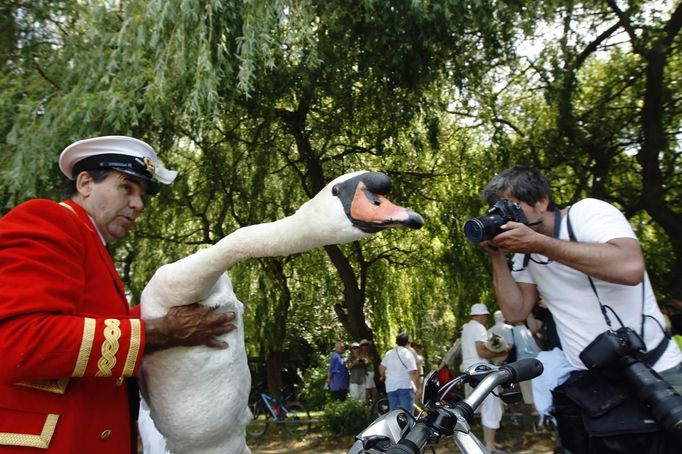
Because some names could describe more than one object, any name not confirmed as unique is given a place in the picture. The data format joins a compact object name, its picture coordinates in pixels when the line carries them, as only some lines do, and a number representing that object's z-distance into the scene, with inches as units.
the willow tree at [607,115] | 305.1
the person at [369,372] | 452.8
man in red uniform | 61.0
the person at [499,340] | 276.5
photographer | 82.7
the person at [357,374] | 452.8
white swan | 65.0
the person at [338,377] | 460.4
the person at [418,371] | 343.6
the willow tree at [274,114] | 221.8
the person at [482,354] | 275.6
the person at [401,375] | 339.6
